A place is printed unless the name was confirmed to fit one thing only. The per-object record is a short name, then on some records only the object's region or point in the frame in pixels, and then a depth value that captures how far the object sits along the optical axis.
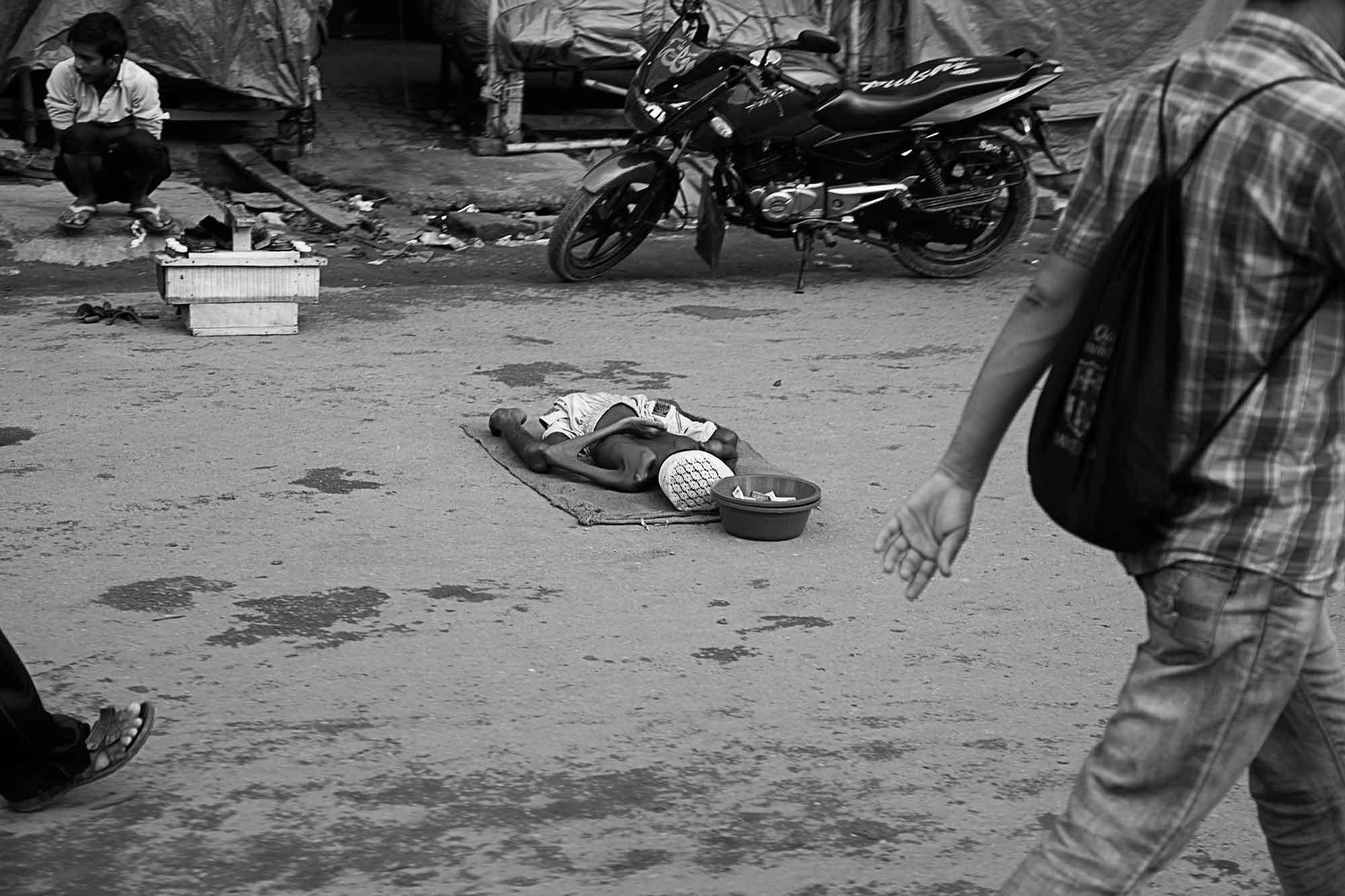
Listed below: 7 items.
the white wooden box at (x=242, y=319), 7.33
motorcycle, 8.16
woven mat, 5.04
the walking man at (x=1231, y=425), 1.94
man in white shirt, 8.98
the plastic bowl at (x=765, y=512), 4.83
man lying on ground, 5.32
